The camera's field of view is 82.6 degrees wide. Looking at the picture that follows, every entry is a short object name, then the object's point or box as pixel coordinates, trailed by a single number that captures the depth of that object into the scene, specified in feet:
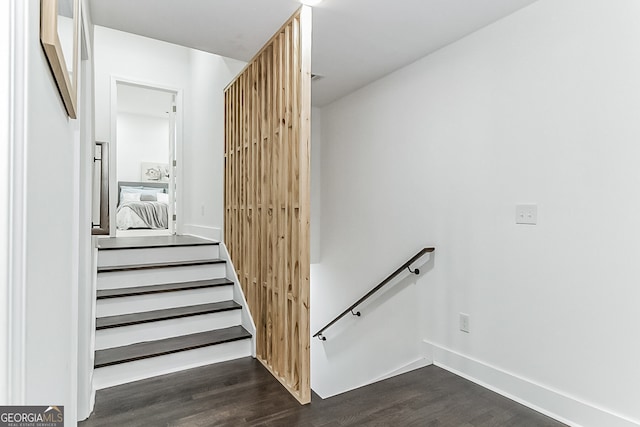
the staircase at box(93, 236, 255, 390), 8.70
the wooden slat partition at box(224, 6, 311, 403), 7.72
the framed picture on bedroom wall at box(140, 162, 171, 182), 29.12
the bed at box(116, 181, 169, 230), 21.57
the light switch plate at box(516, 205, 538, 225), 7.44
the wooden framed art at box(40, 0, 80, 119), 2.52
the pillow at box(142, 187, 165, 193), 25.71
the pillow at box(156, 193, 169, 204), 24.35
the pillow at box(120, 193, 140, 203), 23.30
